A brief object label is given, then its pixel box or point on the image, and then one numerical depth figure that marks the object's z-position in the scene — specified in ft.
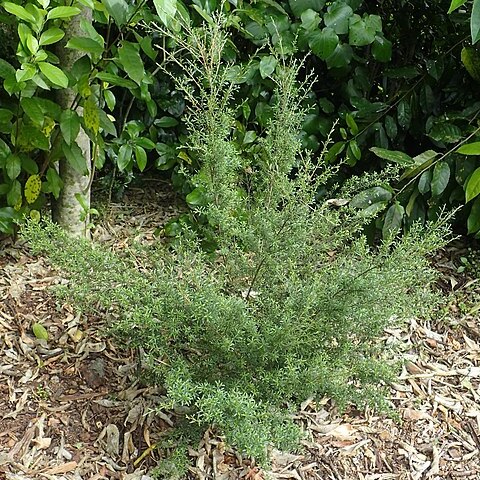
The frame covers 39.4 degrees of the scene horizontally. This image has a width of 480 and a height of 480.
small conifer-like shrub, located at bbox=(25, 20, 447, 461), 4.59
